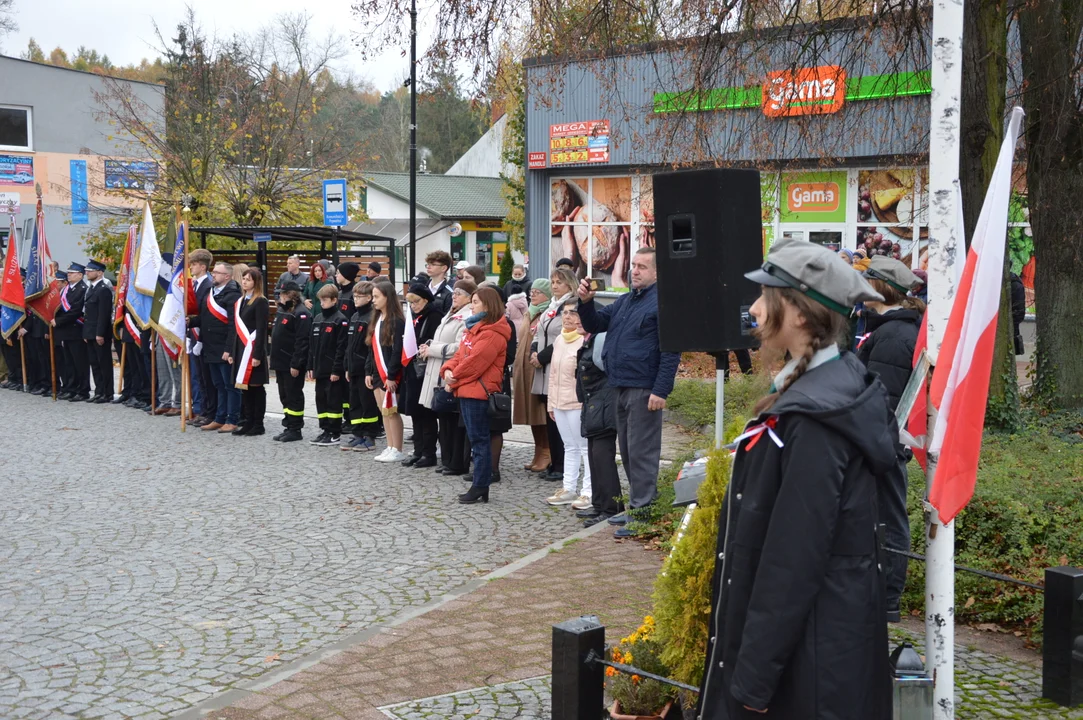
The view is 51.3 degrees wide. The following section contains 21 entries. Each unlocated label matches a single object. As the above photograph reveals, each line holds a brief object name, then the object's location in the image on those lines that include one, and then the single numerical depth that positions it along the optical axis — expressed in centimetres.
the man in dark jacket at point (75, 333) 1738
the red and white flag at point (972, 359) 398
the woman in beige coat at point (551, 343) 972
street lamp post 2602
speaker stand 584
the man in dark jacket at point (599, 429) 866
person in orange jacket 957
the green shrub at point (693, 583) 430
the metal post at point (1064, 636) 494
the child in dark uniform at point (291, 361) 1286
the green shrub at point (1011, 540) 615
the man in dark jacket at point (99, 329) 1677
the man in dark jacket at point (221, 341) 1377
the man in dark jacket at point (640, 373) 805
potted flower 462
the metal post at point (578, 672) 398
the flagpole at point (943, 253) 407
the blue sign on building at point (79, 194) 3146
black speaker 568
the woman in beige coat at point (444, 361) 1050
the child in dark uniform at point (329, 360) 1249
